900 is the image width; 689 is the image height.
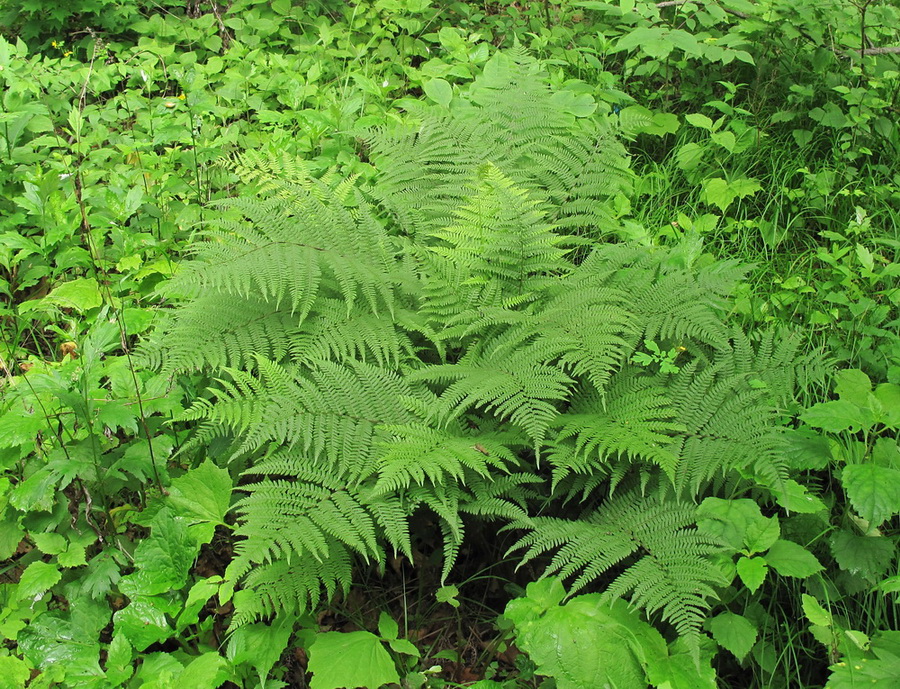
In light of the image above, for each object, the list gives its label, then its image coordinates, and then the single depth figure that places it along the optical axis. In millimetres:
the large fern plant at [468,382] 1908
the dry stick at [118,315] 2246
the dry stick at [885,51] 3463
